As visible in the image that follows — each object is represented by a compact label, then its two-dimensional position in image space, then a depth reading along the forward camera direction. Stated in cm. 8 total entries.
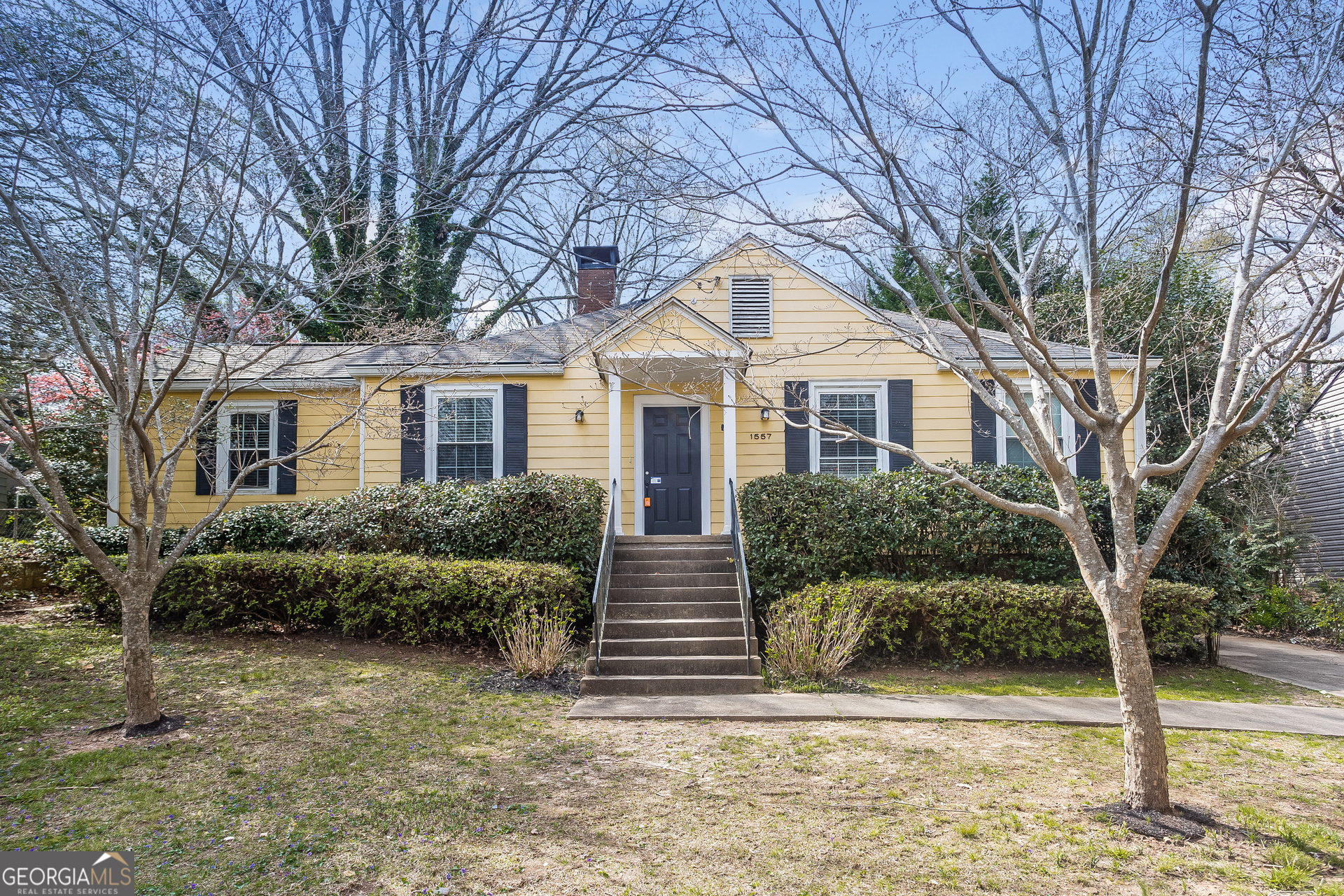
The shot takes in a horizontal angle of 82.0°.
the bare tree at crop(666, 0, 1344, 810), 418
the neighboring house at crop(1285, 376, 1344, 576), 1373
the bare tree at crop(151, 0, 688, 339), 646
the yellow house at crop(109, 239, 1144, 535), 1085
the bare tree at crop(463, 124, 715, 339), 1680
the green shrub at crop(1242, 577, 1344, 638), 1091
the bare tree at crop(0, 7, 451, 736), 534
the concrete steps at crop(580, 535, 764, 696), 712
